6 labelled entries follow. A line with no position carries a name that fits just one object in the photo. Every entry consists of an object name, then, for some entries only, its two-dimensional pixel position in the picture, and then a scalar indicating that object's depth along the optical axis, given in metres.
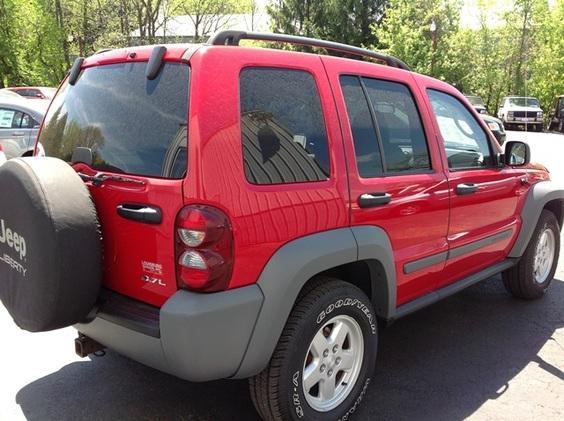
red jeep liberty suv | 2.32
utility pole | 28.92
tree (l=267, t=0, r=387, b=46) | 35.44
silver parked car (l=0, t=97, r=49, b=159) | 9.33
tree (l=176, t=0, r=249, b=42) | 40.75
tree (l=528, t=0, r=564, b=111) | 31.73
